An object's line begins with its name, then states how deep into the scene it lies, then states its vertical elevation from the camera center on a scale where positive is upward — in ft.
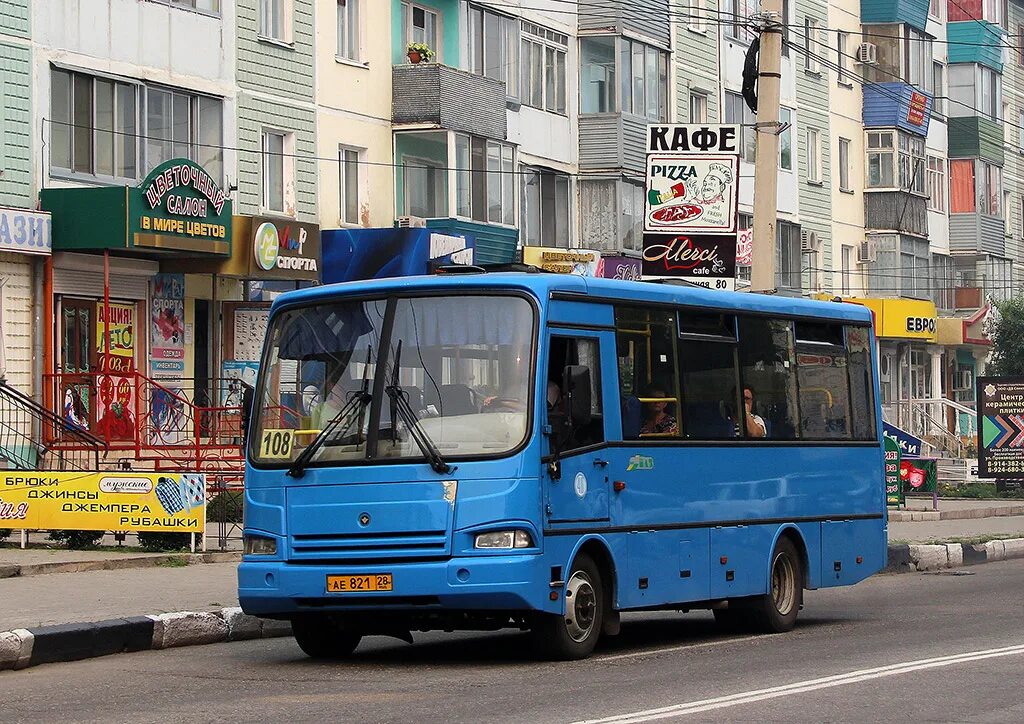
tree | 194.29 +9.51
